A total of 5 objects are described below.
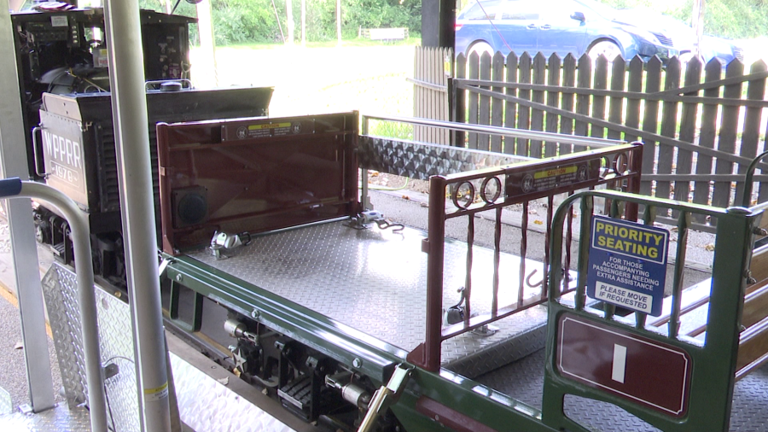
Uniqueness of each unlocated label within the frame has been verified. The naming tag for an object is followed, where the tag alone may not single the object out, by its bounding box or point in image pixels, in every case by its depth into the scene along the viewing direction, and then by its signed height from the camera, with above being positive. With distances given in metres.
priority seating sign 2.21 -0.67
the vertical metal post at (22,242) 3.05 -0.84
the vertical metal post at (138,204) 2.10 -0.47
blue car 14.66 +0.38
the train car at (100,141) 5.50 -0.71
